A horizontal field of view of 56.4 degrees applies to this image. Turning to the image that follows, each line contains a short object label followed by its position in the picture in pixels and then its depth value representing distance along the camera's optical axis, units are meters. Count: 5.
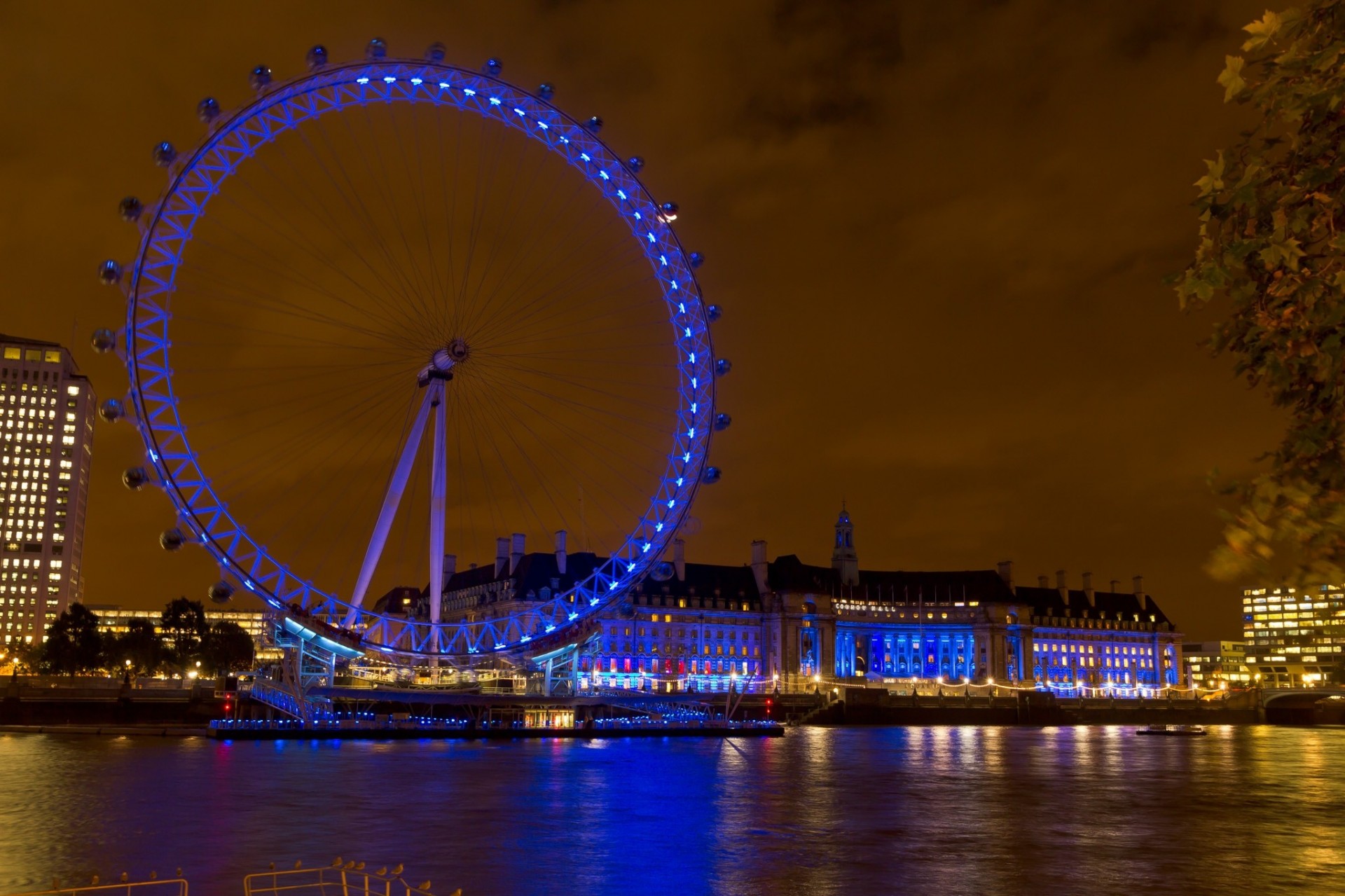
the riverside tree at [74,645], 133.12
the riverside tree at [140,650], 136.00
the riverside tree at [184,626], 146.25
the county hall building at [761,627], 170.62
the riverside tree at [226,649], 152.38
